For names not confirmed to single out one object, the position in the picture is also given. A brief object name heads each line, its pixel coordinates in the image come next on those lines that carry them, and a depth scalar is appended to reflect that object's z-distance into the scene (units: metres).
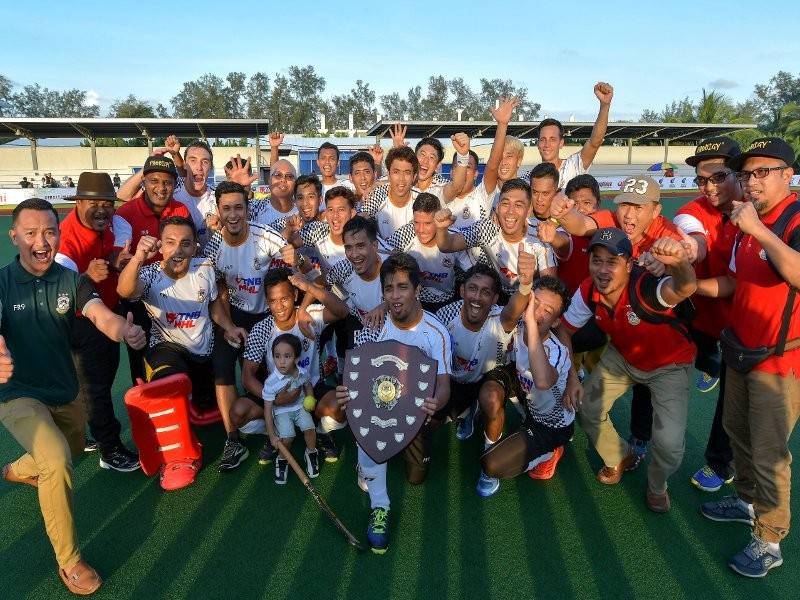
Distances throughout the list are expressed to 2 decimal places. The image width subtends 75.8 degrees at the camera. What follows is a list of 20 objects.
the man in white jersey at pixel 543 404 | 3.81
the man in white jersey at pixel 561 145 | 5.79
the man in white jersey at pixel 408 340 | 3.42
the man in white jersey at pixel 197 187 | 5.82
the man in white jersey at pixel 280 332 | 4.27
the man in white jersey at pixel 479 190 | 5.75
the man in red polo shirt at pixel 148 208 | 4.78
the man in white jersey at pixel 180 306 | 4.34
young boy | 4.04
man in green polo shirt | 2.90
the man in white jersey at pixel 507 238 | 4.44
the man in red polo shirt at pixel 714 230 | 3.85
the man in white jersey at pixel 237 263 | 4.55
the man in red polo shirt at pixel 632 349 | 3.53
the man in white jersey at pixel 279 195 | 6.08
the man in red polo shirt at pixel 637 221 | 3.78
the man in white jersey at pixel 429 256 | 4.62
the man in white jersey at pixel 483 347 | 3.99
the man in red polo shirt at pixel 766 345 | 2.95
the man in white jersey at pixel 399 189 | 5.32
